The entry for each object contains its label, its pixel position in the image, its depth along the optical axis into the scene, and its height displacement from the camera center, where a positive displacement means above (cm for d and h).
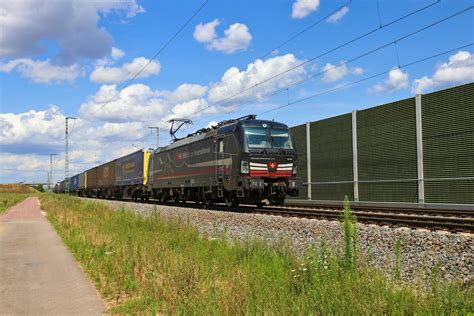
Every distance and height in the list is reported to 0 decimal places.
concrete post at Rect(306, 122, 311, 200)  3256 +260
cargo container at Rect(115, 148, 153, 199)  3747 +130
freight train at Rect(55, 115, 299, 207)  1905 +110
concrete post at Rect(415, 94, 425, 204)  2328 +182
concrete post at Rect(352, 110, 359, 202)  2766 +186
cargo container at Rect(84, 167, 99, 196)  6100 +106
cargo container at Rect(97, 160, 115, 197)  5042 +117
